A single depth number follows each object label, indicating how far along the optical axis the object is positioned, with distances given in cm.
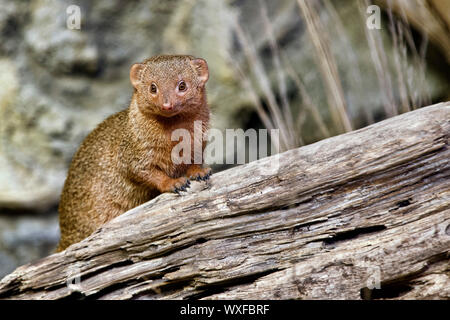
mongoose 100
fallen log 95
